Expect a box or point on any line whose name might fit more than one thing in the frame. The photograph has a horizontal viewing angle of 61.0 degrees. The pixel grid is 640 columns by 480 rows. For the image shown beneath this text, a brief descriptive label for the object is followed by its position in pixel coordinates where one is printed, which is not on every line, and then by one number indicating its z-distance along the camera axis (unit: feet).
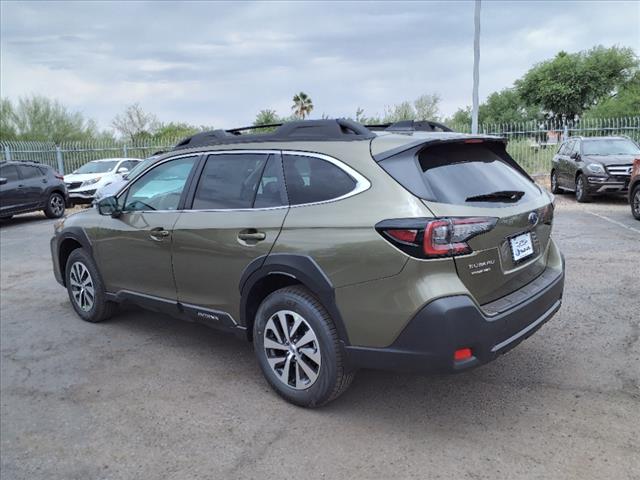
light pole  51.24
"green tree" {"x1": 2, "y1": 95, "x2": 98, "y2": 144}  113.19
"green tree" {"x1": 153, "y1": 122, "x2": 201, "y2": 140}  131.43
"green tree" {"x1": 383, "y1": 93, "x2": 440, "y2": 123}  101.93
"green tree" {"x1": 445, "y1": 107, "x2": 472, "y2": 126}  151.21
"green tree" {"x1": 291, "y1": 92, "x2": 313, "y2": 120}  160.35
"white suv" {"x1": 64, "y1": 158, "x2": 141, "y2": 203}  55.16
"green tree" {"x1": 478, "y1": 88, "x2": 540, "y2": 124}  143.51
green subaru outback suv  9.32
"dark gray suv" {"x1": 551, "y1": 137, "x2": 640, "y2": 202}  40.98
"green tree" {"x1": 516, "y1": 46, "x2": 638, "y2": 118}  129.90
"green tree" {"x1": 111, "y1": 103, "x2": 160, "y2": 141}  135.54
